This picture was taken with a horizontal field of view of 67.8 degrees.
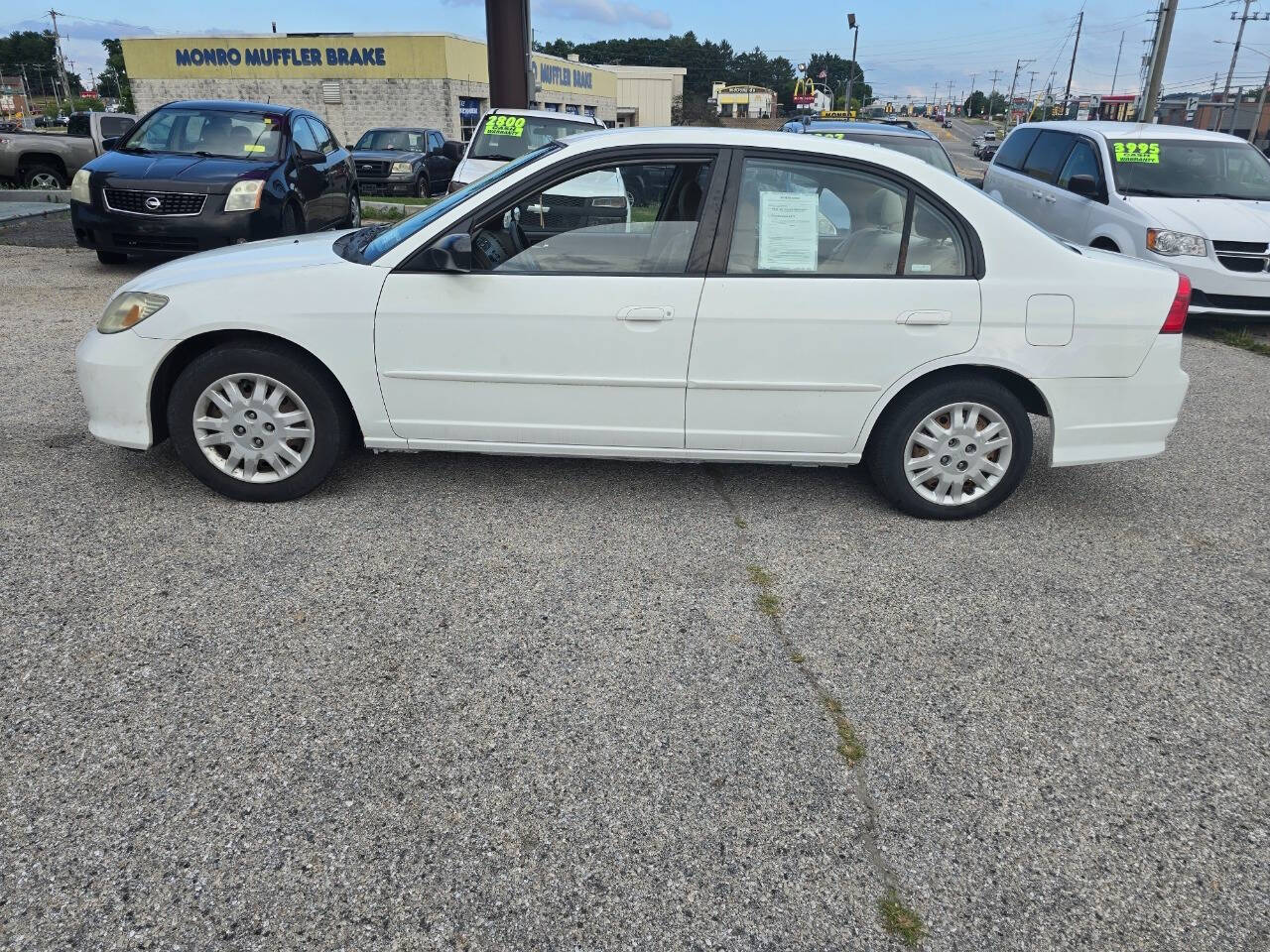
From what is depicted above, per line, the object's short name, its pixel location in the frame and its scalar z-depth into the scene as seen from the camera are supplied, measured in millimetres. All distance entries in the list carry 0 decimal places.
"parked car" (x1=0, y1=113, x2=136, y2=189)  17047
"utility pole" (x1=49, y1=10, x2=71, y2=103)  90062
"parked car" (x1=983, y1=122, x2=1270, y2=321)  8625
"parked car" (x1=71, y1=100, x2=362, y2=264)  8898
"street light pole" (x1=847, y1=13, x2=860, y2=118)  36906
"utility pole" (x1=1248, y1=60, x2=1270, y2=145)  53012
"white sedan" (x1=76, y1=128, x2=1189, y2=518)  4055
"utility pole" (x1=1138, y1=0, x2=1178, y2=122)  20742
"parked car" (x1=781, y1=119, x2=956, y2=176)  10117
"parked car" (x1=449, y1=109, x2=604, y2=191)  12195
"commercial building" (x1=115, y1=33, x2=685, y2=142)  38344
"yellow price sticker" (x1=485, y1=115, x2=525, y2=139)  12414
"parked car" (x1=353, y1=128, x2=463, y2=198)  18969
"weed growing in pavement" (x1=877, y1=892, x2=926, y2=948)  2180
